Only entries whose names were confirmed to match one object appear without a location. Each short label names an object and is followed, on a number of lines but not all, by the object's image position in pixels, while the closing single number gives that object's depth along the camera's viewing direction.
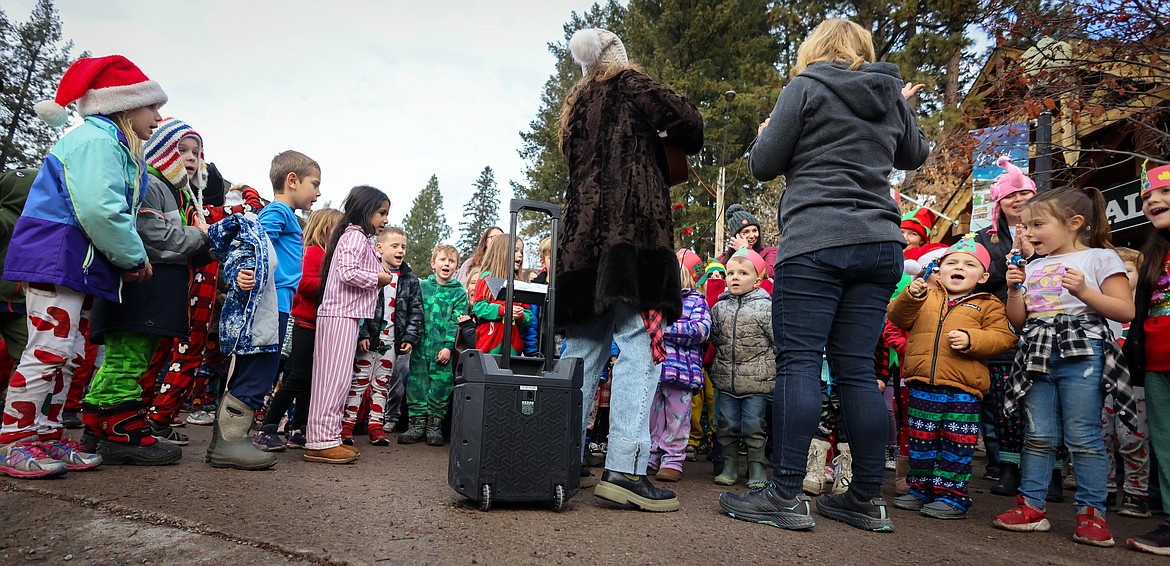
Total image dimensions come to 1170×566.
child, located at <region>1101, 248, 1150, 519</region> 4.11
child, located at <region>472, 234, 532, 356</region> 5.58
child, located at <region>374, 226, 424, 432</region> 6.02
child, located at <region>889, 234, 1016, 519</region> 3.60
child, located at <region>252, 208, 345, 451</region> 5.00
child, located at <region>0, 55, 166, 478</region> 3.07
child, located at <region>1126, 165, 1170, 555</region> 3.34
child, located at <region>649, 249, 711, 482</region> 4.81
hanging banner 7.92
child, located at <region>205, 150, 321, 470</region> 3.71
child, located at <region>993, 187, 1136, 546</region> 3.26
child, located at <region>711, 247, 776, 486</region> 4.68
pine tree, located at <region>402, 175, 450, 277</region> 63.28
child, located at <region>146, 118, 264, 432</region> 4.06
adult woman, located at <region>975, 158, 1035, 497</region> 4.58
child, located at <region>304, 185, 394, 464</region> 4.29
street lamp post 17.94
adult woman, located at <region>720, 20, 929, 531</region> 2.95
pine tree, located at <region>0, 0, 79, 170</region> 25.52
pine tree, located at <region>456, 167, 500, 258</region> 66.06
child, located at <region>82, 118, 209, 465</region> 3.51
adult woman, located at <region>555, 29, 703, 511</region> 3.16
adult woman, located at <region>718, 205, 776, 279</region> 6.96
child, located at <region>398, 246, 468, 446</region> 6.00
